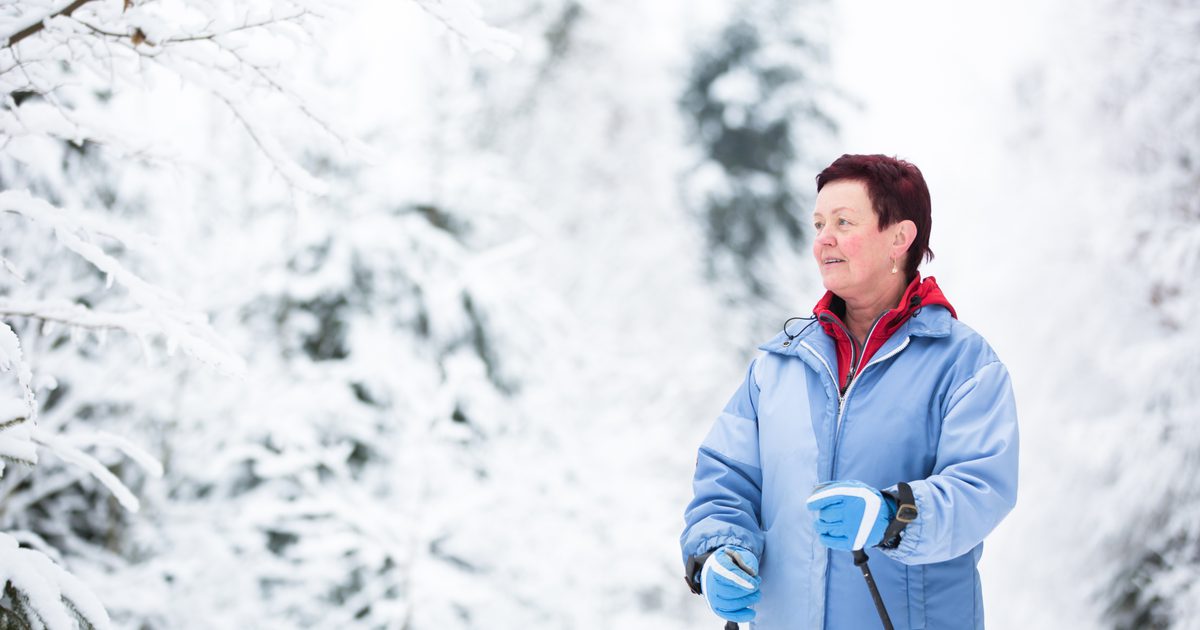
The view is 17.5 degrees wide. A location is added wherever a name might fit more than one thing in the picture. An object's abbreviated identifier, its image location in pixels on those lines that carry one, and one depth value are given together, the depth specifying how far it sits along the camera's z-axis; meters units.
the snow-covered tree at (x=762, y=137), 30.54
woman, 5.84
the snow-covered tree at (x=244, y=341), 6.12
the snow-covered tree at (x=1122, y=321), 12.26
